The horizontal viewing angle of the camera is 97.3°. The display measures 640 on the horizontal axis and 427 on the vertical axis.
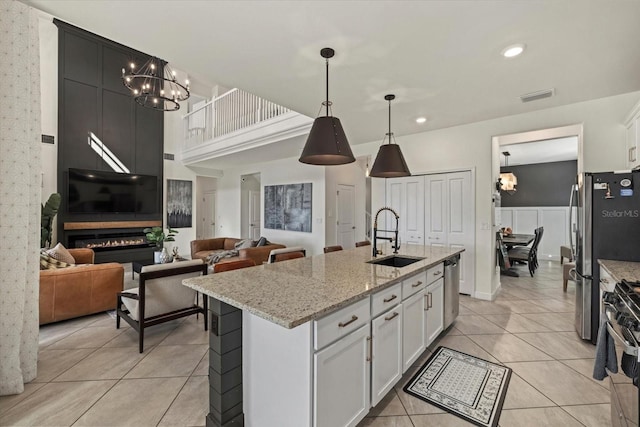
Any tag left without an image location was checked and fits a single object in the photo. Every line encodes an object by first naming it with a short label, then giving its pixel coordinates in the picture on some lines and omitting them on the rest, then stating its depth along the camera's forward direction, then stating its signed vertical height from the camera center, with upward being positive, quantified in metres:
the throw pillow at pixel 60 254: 4.01 -0.63
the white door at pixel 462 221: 4.38 -0.13
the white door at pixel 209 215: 9.65 -0.12
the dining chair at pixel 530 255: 5.49 -0.83
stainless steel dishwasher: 2.91 -0.83
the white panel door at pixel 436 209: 4.65 +0.06
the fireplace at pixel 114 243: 6.32 -0.75
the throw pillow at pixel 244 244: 6.02 -0.71
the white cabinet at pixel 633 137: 2.80 +0.80
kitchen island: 1.36 -0.73
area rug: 1.90 -1.33
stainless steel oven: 1.22 -0.62
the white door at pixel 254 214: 8.76 -0.09
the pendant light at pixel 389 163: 2.89 +0.51
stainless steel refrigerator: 2.60 -0.16
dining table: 5.59 -0.56
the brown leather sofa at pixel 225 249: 4.94 -0.78
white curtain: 2.01 +0.23
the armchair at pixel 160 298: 2.71 -0.89
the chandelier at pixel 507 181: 5.88 +0.66
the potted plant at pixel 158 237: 4.87 -0.46
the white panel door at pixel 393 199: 5.12 +0.25
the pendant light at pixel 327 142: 2.09 +0.53
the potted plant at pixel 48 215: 5.41 -0.08
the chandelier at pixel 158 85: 4.05 +2.97
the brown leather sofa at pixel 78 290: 3.14 -0.93
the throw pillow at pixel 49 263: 3.37 -0.65
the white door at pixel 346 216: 6.73 -0.10
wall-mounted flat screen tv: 6.25 +0.45
